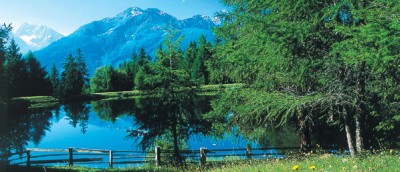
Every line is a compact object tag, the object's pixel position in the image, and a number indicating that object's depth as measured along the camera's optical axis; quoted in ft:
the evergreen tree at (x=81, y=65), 330.16
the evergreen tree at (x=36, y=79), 285.84
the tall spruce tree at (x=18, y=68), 268.21
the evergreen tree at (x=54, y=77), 323.74
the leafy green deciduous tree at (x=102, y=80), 343.26
